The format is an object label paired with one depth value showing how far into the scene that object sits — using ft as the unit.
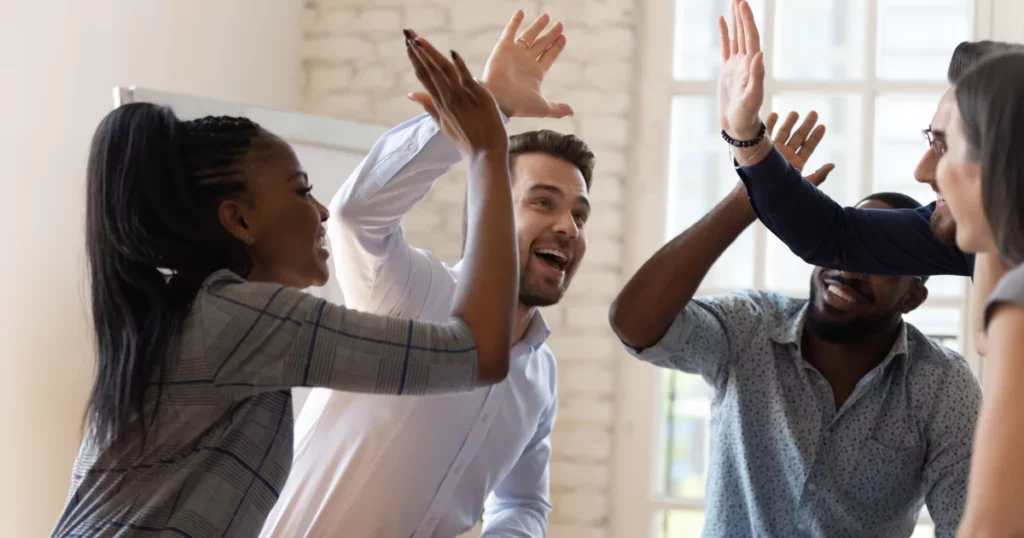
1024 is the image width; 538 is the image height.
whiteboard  9.80
